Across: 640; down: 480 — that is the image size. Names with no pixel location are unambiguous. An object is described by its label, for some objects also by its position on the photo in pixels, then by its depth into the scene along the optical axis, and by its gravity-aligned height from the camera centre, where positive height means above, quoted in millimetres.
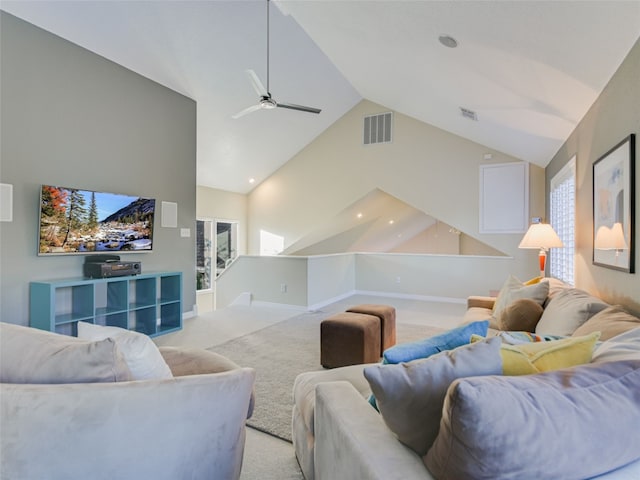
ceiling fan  3496 +1585
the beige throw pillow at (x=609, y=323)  1484 -365
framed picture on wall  1908 +235
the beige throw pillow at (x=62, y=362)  1118 -398
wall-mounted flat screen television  3375 +236
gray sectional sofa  708 -417
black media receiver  3604 -253
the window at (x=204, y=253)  7602 -215
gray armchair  1041 -607
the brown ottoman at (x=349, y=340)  2891 -835
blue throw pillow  1237 -382
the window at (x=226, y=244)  8016 -9
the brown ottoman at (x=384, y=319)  3287 -742
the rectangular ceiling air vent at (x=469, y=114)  4281 +1680
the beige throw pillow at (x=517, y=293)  2545 -383
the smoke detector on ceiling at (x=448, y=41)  2709 +1646
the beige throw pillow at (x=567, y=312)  1885 -395
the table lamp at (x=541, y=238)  3426 +65
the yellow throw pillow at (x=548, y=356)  996 -342
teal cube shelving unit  3246 -662
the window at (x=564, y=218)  3453 +303
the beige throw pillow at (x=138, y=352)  1246 -406
